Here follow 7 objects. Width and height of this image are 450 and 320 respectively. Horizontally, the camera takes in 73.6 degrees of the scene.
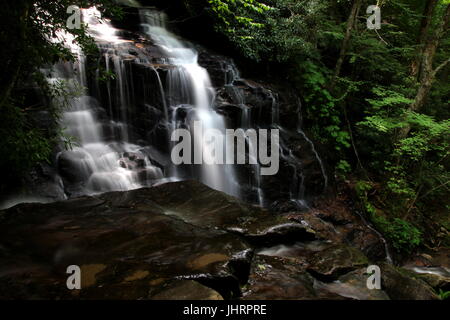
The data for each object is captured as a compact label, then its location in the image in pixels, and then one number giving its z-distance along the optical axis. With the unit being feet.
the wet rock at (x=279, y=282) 11.03
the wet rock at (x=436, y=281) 19.09
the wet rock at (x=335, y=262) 13.56
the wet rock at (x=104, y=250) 9.32
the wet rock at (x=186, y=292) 8.85
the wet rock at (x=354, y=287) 12.71
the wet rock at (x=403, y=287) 14.03
